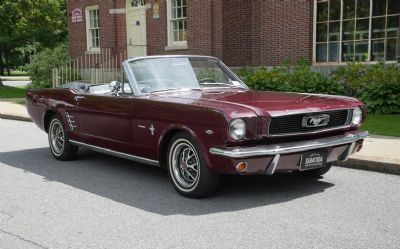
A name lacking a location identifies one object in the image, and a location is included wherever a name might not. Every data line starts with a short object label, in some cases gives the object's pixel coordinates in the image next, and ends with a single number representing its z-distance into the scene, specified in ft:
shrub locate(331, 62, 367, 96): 41.52
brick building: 48.73
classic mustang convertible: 17.54
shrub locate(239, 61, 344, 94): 43.24
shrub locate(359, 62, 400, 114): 39.40
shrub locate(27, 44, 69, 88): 72.38
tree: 90.58
